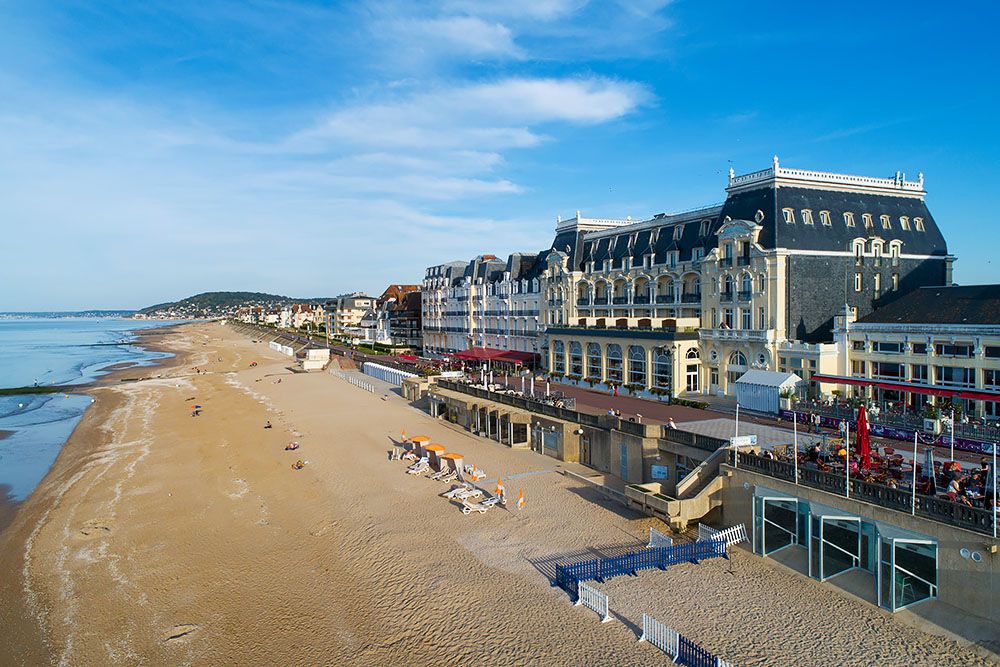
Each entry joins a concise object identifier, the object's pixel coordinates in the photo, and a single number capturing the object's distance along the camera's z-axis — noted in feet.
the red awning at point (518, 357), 200.54
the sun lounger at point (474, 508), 85.02
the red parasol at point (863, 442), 63.46
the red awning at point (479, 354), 207.72
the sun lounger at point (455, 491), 90.38
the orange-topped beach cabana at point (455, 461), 100.02
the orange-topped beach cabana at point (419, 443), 113.10
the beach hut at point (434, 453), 105.91
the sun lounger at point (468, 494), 89.77
